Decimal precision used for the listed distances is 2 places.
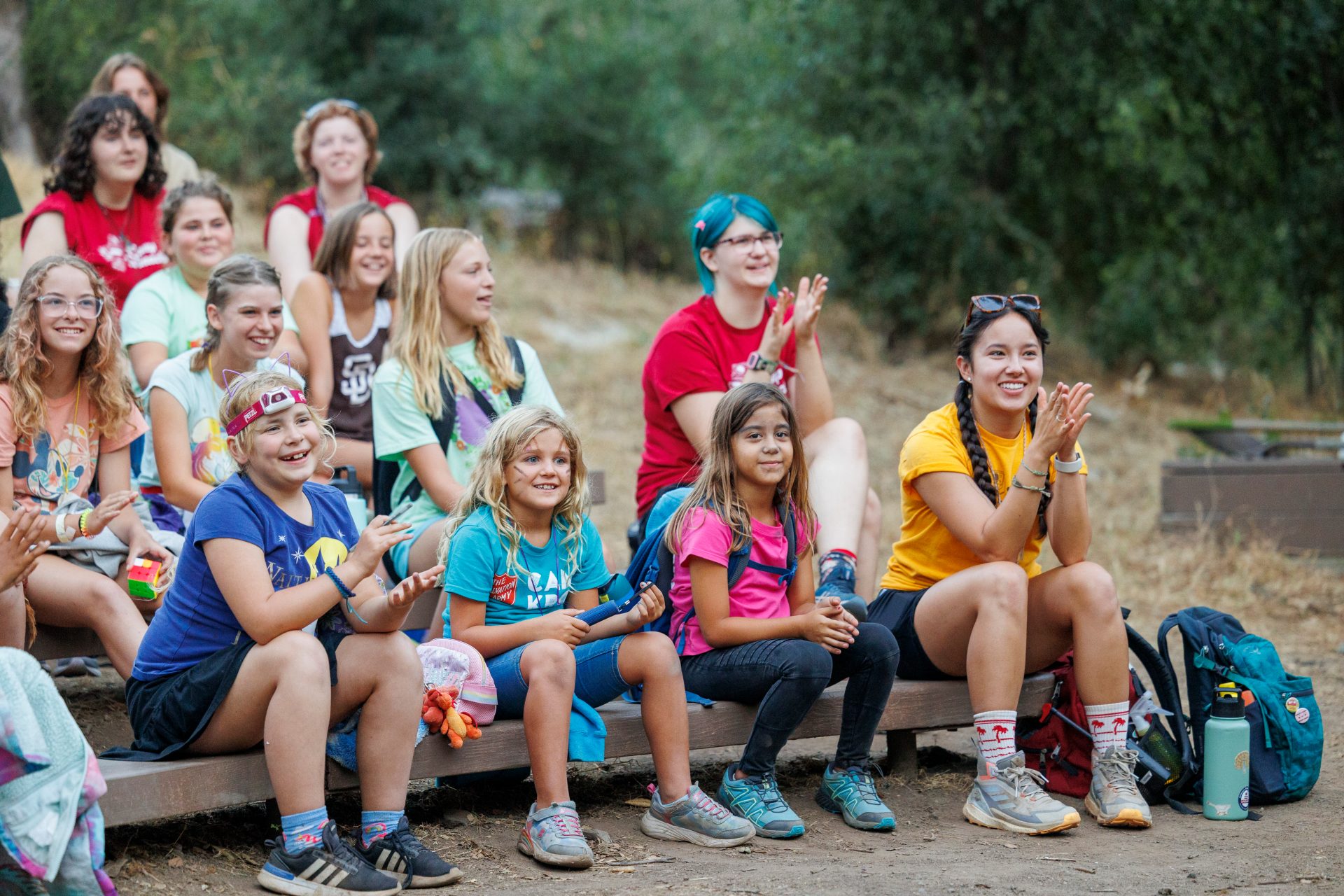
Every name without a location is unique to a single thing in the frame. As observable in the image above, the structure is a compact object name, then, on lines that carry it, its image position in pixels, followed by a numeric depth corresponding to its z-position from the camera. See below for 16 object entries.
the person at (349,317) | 9.23
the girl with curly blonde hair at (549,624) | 6.42
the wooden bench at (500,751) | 5.70
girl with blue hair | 8.42
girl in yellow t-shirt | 7.07
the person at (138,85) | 11.11
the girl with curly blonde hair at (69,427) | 6.87
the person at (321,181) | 10.41
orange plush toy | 6.42
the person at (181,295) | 8.96
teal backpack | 7.46
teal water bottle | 7.26
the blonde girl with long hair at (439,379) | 8.10
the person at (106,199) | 9.51
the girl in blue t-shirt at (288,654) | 5.71
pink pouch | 6.60
